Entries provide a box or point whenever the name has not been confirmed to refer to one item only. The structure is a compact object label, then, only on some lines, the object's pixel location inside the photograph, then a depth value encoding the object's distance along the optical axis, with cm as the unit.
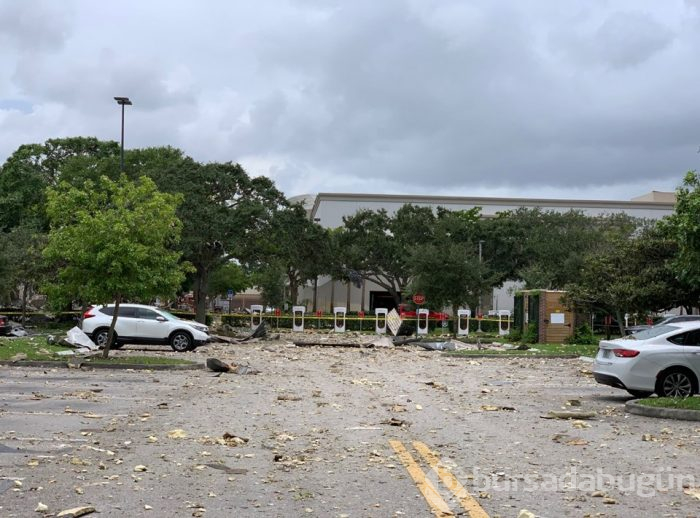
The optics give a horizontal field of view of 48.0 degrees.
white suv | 2681
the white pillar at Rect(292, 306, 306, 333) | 5367
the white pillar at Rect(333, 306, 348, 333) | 5407
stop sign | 4384
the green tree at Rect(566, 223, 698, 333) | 2944
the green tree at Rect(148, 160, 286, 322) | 4359
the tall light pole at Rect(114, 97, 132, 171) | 3466
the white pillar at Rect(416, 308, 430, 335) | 4892
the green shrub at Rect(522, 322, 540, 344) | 3916
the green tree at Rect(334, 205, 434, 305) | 6581
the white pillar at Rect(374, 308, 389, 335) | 5201
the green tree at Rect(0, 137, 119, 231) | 5378
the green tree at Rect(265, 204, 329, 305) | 4553
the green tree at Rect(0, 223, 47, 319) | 3918
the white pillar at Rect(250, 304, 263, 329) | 5496
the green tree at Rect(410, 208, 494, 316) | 4212
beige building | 9519
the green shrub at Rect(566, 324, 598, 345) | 3753
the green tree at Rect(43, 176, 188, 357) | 2119
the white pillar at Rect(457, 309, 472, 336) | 4956
